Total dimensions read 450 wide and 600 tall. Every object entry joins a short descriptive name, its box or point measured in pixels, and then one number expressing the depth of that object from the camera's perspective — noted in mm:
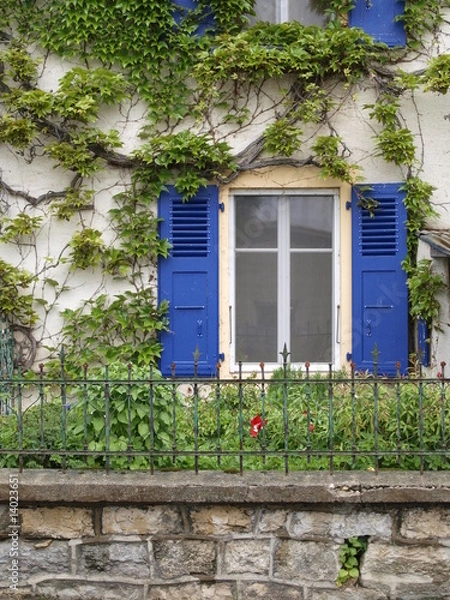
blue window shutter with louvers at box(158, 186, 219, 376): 6887
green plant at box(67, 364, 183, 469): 4477
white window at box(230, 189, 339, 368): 7062
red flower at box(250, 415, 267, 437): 4785
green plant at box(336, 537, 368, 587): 4262
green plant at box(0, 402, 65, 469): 4613
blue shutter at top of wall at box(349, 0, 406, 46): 6855
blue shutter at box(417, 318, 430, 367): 6730
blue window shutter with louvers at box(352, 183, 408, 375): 6836
